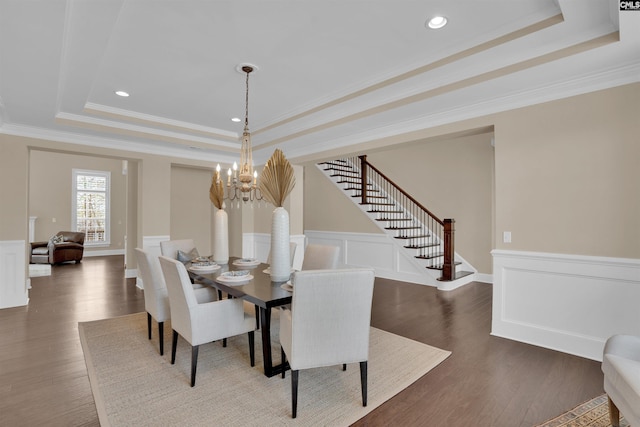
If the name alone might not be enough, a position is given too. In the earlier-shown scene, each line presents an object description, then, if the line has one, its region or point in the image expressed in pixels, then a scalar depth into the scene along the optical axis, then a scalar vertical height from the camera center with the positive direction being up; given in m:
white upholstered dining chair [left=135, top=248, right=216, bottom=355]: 2.97 -0.70
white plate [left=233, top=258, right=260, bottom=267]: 3.55 -0.52
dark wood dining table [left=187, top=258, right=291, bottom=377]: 2.31 -0.59
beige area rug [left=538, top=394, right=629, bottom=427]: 1.94 -1.25
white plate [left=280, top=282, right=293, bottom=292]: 2.55 -0.57
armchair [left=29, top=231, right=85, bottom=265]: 7.79 -0.81
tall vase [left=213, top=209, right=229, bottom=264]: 3.67 -0.26
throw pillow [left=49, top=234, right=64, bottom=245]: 8.05 -0.59
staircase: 5.62 -0.07
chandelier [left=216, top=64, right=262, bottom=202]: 3.23 +0.44
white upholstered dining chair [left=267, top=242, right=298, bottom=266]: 3.77 -0.37
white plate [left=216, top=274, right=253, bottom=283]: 2.77 -0.55
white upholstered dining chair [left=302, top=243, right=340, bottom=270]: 3.62 -0.47
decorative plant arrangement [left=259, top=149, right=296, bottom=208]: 2.71 +0.32
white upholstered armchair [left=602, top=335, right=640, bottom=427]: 1.41 -0.79
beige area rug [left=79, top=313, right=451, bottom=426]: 2.04 -1.26
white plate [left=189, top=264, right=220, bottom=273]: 3.20 -0.53
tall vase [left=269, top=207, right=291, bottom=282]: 2.81 -0.28
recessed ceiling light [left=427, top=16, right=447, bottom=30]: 2.30 +1.41
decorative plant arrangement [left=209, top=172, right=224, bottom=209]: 3.56 +0.26
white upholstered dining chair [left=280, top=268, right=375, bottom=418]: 1.97 -0.67
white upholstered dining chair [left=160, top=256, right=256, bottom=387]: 2.41 -0.79
